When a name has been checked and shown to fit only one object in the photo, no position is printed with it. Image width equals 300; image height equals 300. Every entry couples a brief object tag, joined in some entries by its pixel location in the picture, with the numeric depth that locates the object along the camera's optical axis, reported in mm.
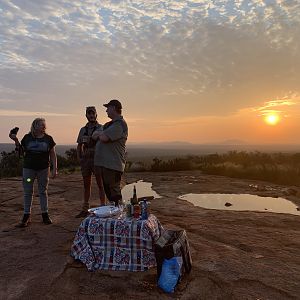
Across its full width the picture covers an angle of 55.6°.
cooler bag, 3399
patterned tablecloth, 3715
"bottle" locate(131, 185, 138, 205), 3909
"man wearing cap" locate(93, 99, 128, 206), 4670
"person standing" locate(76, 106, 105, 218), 5619
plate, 3866
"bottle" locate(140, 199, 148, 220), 3801
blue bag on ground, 3227
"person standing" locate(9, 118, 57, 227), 5309
